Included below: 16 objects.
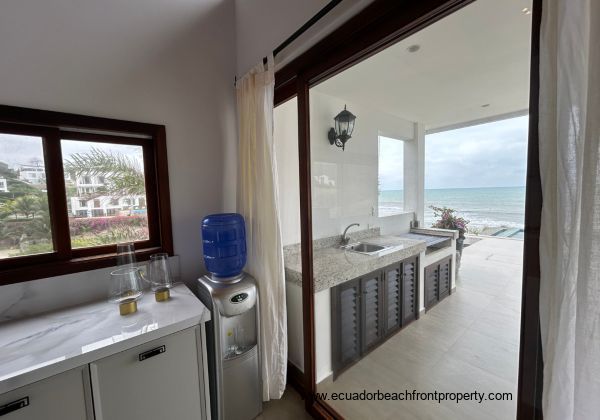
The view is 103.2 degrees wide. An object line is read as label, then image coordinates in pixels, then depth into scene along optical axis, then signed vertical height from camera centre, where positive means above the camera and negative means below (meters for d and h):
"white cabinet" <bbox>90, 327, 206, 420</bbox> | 1.01 -0.84
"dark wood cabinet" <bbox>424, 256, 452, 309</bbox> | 2.61 -1.02
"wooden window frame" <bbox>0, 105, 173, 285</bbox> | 1.24 +0.11
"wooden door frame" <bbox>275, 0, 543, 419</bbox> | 0.66 +0.30
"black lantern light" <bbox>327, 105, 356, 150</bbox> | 2.37 +0.65
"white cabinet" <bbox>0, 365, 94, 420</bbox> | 0.83 -0.73
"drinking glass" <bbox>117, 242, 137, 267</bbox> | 1.42 -0.33
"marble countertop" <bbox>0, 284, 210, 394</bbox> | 0.88 -0.60
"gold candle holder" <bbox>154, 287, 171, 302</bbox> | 1.39 -0.56
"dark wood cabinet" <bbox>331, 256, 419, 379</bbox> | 1.85 -1.02
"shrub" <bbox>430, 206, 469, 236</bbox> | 2.07 -0.29
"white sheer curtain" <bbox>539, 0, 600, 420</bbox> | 0.52 -0.04
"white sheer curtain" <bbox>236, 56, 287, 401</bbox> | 1.54 -0.22
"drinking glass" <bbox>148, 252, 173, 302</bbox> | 1.51 -0.47
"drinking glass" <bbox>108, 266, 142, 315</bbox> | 1.35 -0.49
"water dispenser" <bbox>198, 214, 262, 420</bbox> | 1.37 -0.76
